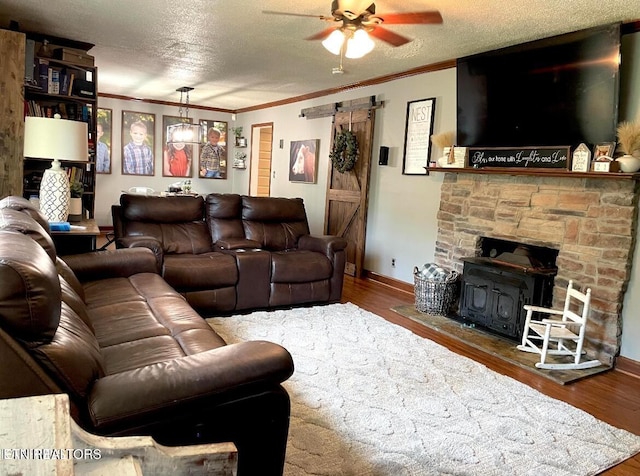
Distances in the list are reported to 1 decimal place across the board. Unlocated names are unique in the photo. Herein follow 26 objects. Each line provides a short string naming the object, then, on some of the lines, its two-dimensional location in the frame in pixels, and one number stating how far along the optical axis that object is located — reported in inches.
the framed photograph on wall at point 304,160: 266.1
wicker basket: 167.3
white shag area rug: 81.7
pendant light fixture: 302.5
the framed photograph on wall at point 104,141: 325.4
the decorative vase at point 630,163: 122.3
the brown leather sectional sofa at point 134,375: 46.9
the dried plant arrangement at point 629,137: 122.1
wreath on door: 226.5
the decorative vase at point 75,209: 165.8
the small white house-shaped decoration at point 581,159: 132.3
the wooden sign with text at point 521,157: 140.9
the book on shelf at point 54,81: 170.2
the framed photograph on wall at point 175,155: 350.0
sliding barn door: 224.1
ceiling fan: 115.1
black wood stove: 143.5
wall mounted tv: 128.8
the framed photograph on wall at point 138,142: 335.3
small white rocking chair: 127.1
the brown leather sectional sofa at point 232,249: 154.1
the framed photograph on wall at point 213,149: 367.2
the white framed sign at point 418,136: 192.2
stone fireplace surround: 129.0
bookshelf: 168.1
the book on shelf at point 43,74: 167.8
